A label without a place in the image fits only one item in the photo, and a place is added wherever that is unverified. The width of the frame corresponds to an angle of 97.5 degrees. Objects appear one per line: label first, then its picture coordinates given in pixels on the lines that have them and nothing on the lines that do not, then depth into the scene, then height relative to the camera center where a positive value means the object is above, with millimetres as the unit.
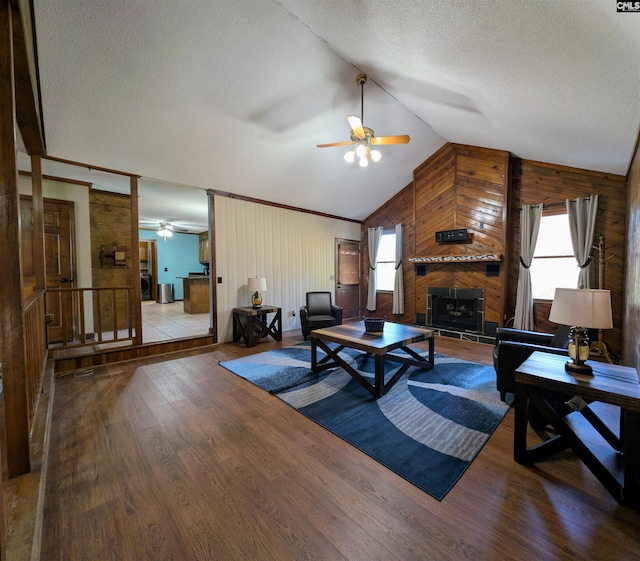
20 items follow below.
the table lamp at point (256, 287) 4766 -310
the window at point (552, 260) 4324 +144
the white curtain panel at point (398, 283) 6121 -306
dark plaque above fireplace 5066 +618
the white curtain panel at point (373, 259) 6715 +240
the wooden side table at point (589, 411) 1475 -839
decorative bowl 3285 -667
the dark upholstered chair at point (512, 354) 2438 -760
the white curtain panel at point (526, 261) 4496 +131
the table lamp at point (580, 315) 1653 -275
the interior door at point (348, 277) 6766 -195
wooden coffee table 2709 -778
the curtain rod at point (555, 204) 4076 +1012
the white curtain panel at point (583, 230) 3969 +560
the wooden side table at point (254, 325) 4613 -956
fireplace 5027 -747
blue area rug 1857 -1250
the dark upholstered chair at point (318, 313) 4672 -789
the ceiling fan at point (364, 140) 3168 +1487
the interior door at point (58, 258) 4238 +166
